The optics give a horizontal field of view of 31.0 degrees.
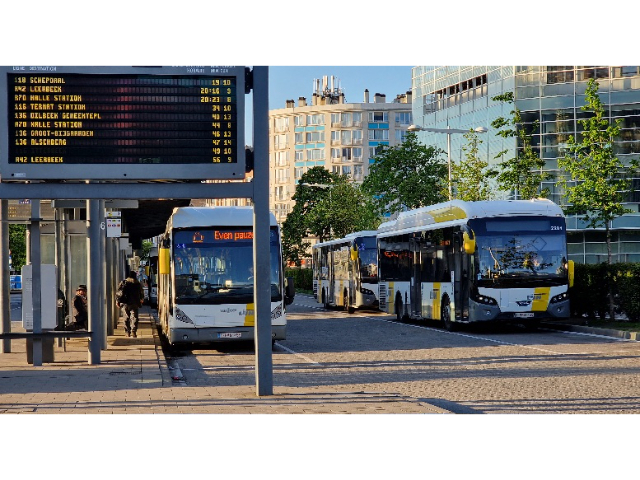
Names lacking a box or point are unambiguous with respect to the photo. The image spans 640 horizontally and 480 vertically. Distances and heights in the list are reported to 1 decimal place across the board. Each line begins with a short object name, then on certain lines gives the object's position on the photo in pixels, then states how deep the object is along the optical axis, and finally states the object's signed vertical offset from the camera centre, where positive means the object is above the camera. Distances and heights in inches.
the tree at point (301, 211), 4089.6 +215.6
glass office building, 2652.6 +372.0
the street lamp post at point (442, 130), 1911.9 +231.8
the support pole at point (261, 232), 554.3 +18.7
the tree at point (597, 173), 1267.2 +99.8
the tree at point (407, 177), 2431.1 +196.8
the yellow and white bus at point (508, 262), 1107.3 +3.0
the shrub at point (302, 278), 3528.5 -24.8
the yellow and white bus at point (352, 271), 1734.7 -2.7
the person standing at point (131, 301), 1178.0 -28.8
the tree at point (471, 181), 1779.0 +135.0
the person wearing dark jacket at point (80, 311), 1024.9 -32.3
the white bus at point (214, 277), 965.2 -4.6
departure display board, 548.4 +72.7
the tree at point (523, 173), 1461.6 +117.1
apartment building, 6235.2 +766.4
